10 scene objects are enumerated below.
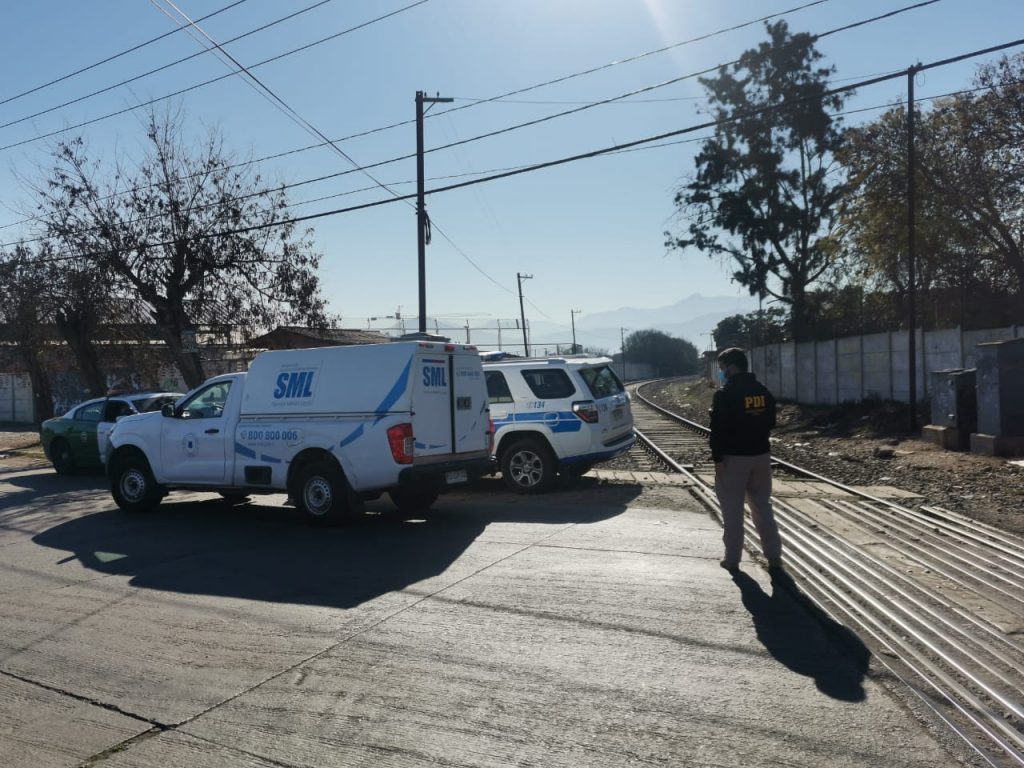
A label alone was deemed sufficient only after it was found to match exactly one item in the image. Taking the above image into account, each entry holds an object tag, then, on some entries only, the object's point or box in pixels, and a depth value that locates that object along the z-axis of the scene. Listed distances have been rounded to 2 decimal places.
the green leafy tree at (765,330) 36.94
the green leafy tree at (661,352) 103.81
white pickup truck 9.95
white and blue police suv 12.26
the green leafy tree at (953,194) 24.12
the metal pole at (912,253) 19.17
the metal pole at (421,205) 21.98
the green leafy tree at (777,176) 38.38
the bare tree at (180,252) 22.27
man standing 7.32
